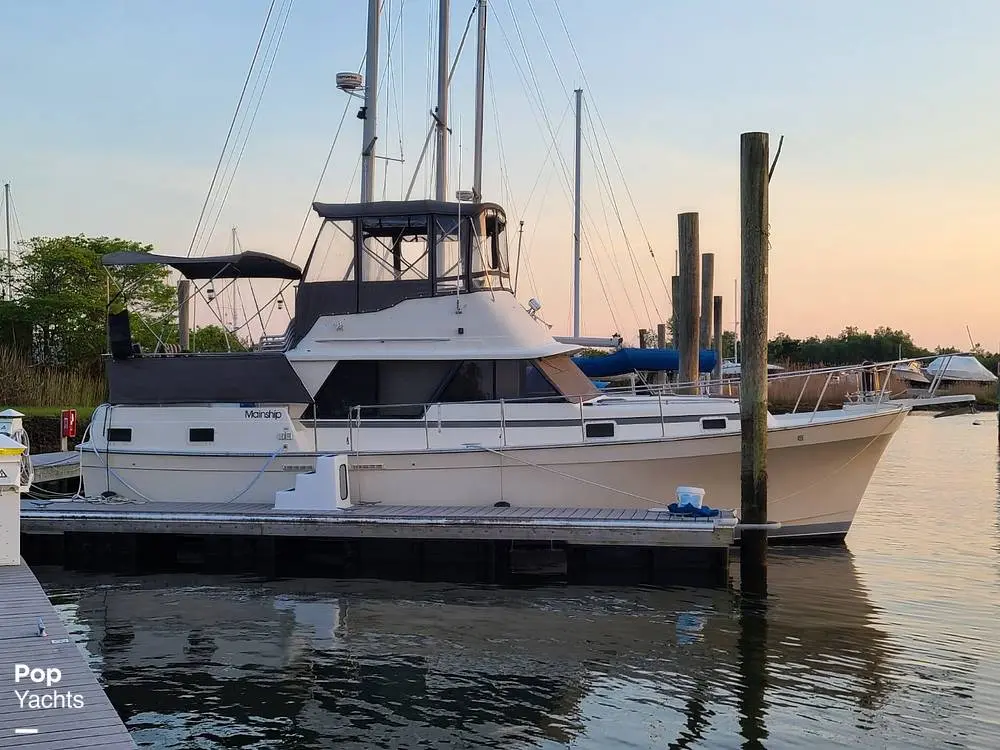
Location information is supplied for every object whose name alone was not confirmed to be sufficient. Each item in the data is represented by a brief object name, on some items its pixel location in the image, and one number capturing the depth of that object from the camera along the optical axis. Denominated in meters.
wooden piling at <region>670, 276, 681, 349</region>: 26.84
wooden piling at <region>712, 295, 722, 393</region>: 28.05
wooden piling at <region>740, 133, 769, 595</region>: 10.71
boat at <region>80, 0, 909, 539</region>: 12.59
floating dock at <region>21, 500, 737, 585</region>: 11.04
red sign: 18.48
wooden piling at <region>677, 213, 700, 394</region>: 17.66
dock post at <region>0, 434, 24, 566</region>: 9.15
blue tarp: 18.70
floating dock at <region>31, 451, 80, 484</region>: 15.81
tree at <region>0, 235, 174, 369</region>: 29.12
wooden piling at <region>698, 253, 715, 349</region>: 23.45
